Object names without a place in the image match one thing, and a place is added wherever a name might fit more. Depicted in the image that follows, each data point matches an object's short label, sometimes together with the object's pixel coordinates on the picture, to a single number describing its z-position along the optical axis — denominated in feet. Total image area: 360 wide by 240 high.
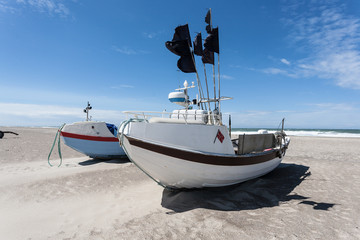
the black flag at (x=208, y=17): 26.18
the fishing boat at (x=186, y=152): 16.21
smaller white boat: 36.32
